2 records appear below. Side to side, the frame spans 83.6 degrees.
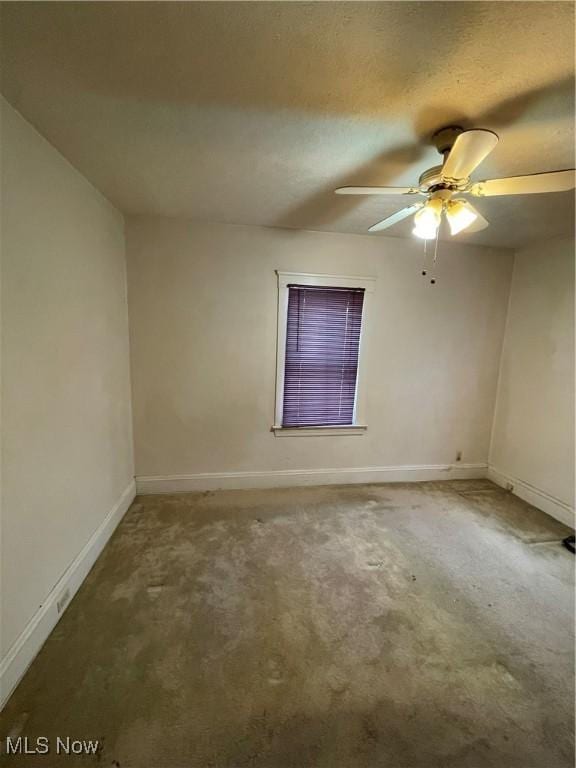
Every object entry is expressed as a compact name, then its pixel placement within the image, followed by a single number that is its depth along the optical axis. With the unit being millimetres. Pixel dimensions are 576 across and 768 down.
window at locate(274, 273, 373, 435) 3031
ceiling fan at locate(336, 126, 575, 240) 1193
